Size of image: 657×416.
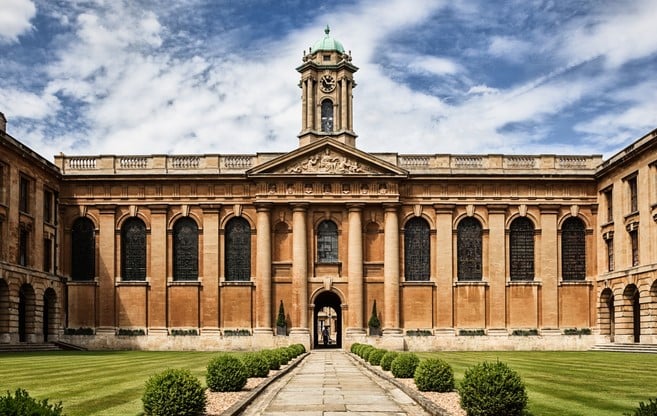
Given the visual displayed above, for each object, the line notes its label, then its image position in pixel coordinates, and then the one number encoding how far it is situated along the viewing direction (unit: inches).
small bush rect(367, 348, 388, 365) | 1253.7
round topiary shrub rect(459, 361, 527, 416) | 596.7
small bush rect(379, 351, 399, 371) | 1099.7
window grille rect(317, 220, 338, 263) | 2218.3
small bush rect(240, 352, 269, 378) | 971.9
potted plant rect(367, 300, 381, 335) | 2139.5
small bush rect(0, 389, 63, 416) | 365.4
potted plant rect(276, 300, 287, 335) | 2142.0
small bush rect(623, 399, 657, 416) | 387.2
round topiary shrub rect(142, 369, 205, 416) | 576.4
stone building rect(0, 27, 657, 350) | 2167.8
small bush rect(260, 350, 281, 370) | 1105.6
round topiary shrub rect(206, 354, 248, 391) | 806.5
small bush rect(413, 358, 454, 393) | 816.9
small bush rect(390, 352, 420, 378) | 982.8
